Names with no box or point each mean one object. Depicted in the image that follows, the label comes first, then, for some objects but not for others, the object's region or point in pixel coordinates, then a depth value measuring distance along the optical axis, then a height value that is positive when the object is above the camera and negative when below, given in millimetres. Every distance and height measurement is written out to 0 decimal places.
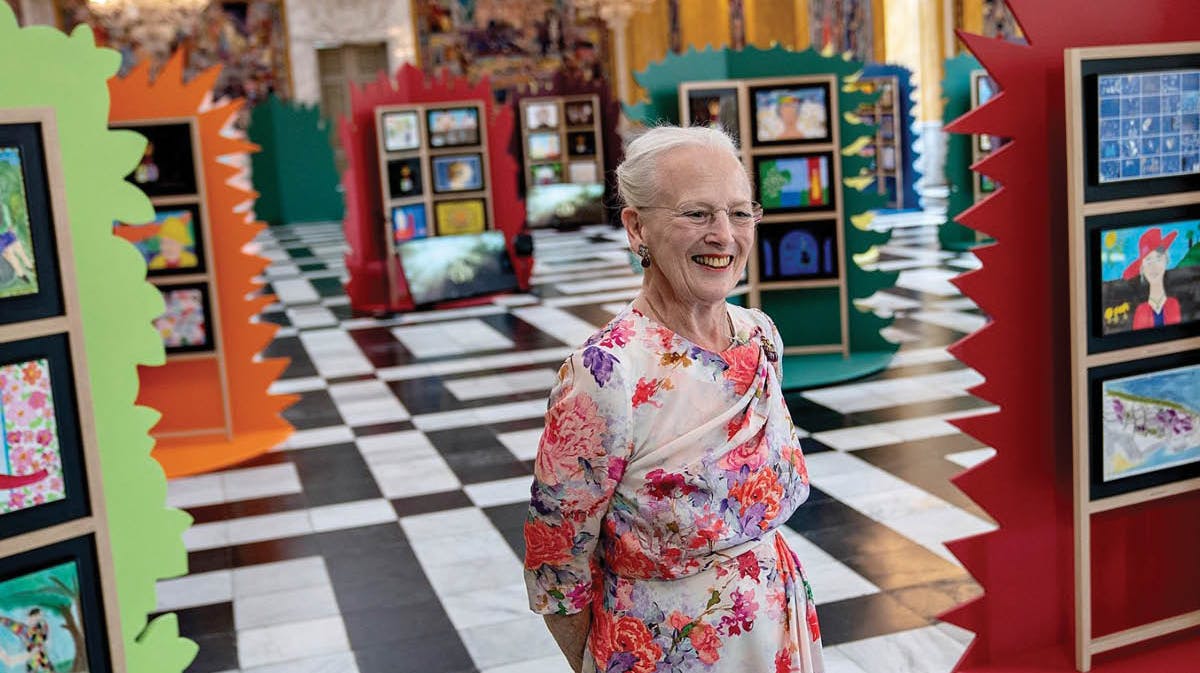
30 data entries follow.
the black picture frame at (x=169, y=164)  7504 -49
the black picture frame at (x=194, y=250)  7586 -542
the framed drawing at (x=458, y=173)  12586 -355
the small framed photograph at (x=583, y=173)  19141 -659
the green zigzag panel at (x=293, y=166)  23203 -340
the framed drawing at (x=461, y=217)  12656 -764
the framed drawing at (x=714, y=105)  8539 +72
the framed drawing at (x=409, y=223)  12305 -770
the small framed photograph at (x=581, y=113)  18906 +179
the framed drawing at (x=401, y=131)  12188 +68
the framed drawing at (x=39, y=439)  2660 -544
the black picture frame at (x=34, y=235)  2645 -137
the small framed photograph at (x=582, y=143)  18953 -229
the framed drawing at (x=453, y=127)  12484 +74
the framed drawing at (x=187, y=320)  7605 -926
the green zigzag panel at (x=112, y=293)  2814 -285
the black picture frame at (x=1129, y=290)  3695 -568
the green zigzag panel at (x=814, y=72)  8836 +113
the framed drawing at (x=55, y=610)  2680 -897
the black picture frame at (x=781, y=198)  8680 -472
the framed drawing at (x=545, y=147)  18969 -260
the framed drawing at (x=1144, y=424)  3799 -951
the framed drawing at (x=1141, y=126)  3590 -105
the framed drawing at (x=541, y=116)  18906 +181
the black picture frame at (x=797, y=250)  8773 -890
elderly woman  2262 -572
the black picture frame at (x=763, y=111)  8586 +2
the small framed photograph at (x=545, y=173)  19234 -623
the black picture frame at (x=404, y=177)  12289 -349
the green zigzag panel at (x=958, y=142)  13648 -426
